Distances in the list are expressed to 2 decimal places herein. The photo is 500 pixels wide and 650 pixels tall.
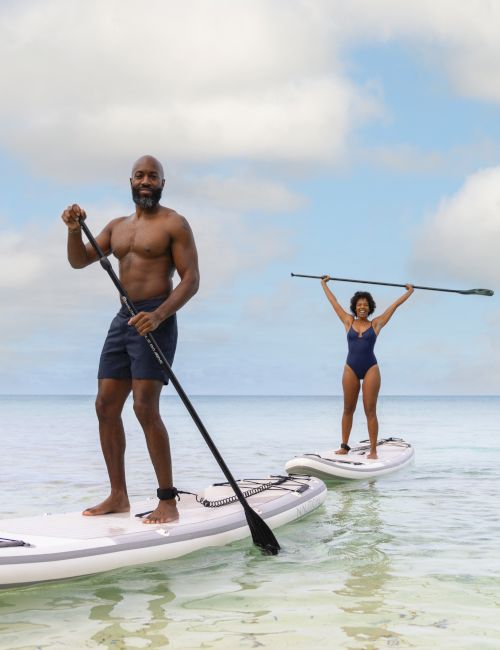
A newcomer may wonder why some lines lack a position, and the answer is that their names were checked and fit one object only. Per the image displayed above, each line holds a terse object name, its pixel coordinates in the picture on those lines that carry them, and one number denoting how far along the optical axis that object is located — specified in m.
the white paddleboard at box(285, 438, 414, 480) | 10.40
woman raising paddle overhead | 11.71
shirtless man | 6.05
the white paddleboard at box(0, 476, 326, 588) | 5.11
